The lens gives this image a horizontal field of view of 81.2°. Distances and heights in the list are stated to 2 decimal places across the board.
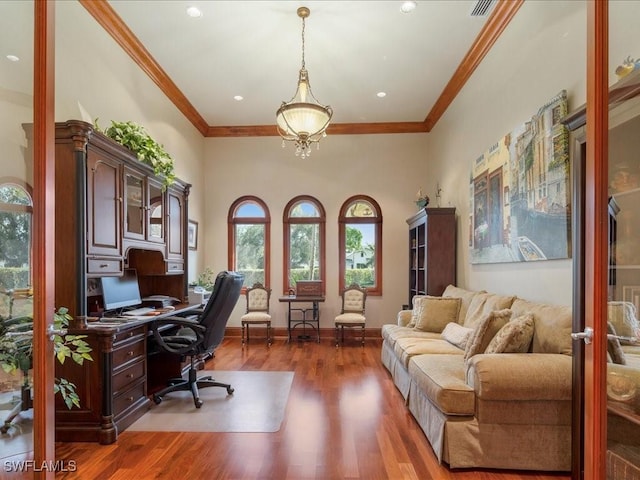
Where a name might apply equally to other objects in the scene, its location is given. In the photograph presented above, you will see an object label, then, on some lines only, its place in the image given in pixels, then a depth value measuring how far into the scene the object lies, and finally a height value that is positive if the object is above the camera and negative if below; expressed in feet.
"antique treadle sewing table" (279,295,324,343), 19.86 -4.10
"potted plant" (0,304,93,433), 4.86 -1.43
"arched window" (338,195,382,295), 21.57 -0.13
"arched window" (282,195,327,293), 21.70 +0.05
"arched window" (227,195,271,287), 21.86 +0.17
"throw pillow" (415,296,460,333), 13.67 -2.71
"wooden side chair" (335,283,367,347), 20.34 -3.33
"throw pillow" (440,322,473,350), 11.27 -2.97
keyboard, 11.36 -2.24
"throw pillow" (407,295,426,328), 14.32 -2.77
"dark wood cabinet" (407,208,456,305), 16.17 -0.37
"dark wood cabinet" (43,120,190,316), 8.66 +0.85
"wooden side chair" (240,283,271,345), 20.56 -3.27
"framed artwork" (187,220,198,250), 19.39 +0.33
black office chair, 11.06 -2.66
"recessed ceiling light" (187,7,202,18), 11.55 +7.18
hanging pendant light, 12.44 +4.21
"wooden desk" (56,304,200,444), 8.80 -3.59
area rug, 9.65 -4.85
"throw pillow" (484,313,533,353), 8.30 -2.18
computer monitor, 10.92 -1.56
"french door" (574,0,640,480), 4.75 -0.21
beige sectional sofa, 7.40 -3.20
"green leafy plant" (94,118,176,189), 11.00 +2.95
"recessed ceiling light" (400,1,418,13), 11.35 +7.20
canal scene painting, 8.84 +1.33
